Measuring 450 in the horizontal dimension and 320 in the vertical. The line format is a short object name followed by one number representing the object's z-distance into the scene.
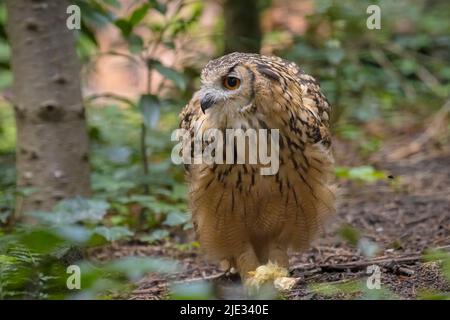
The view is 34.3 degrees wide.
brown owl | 3.85
